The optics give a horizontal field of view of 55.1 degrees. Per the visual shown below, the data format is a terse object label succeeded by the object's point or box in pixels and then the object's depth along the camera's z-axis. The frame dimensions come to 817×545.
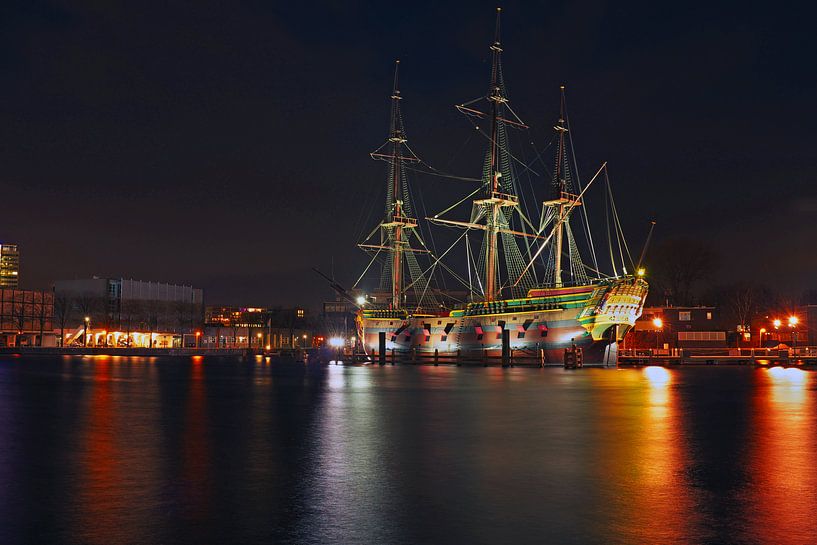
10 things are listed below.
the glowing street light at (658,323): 105.94
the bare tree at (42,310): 172.25
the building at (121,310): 173.25
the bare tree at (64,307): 166.38
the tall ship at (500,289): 86.31
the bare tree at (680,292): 125.69
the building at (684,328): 109.29
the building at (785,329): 111.88
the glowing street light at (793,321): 99.38
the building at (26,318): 167.75
